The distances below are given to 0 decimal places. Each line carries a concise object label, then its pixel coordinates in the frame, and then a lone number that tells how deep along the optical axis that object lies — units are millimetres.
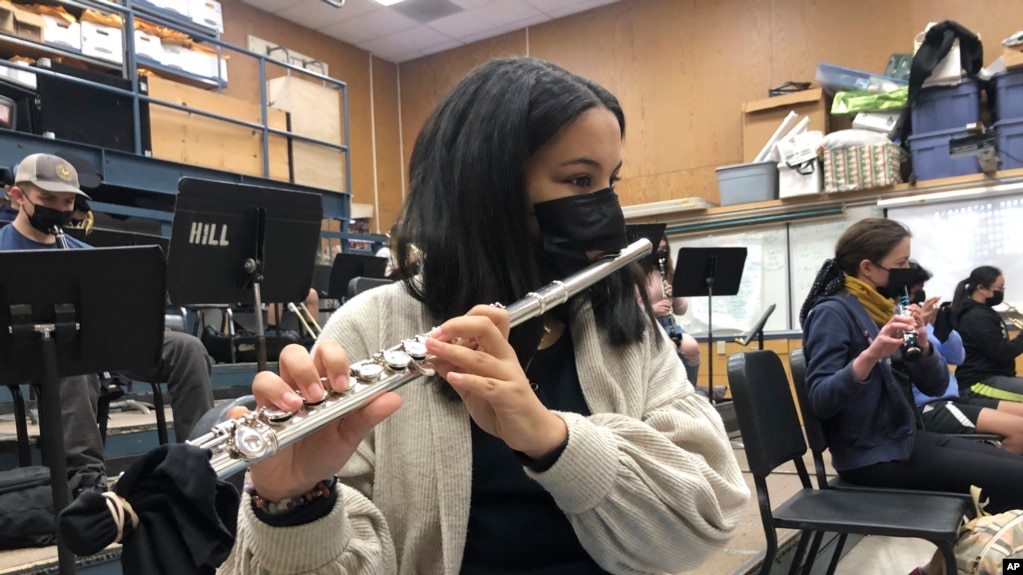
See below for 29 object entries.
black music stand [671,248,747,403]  3984
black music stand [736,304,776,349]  4129
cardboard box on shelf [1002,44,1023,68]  4590
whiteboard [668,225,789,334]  5539
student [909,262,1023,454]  2643
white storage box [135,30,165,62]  5254
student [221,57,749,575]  685
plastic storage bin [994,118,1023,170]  4676
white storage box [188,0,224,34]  5684
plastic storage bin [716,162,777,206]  5516
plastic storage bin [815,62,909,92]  5180
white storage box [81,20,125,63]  4891
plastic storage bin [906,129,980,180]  4816
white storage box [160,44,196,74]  5469
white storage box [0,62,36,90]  4211
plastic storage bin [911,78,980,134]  4762
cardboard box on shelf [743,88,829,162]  5484
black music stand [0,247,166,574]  1552
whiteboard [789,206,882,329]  5262
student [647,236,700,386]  3969
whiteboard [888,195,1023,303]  4754
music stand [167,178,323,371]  2402
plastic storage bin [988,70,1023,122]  4664
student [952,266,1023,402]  3576
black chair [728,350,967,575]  1715
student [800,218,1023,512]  2025
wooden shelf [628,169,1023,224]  4742
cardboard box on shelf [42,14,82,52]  4730
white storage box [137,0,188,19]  5291
